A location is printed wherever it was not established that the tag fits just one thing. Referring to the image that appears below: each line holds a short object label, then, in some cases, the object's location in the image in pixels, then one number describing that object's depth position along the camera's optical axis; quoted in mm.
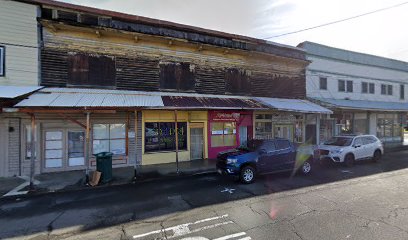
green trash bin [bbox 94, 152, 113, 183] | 9266
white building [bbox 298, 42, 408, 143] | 18328
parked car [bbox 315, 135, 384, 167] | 11797
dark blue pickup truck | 8664
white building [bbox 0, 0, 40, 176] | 9930
